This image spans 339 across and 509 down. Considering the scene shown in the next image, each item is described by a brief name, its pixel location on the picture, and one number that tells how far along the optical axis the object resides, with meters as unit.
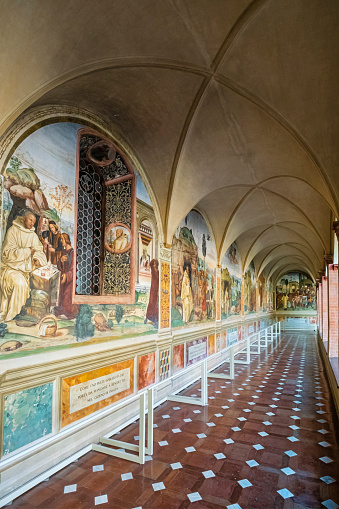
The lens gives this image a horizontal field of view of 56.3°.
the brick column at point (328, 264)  11.02
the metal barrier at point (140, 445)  4.86
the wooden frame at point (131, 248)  5.64
